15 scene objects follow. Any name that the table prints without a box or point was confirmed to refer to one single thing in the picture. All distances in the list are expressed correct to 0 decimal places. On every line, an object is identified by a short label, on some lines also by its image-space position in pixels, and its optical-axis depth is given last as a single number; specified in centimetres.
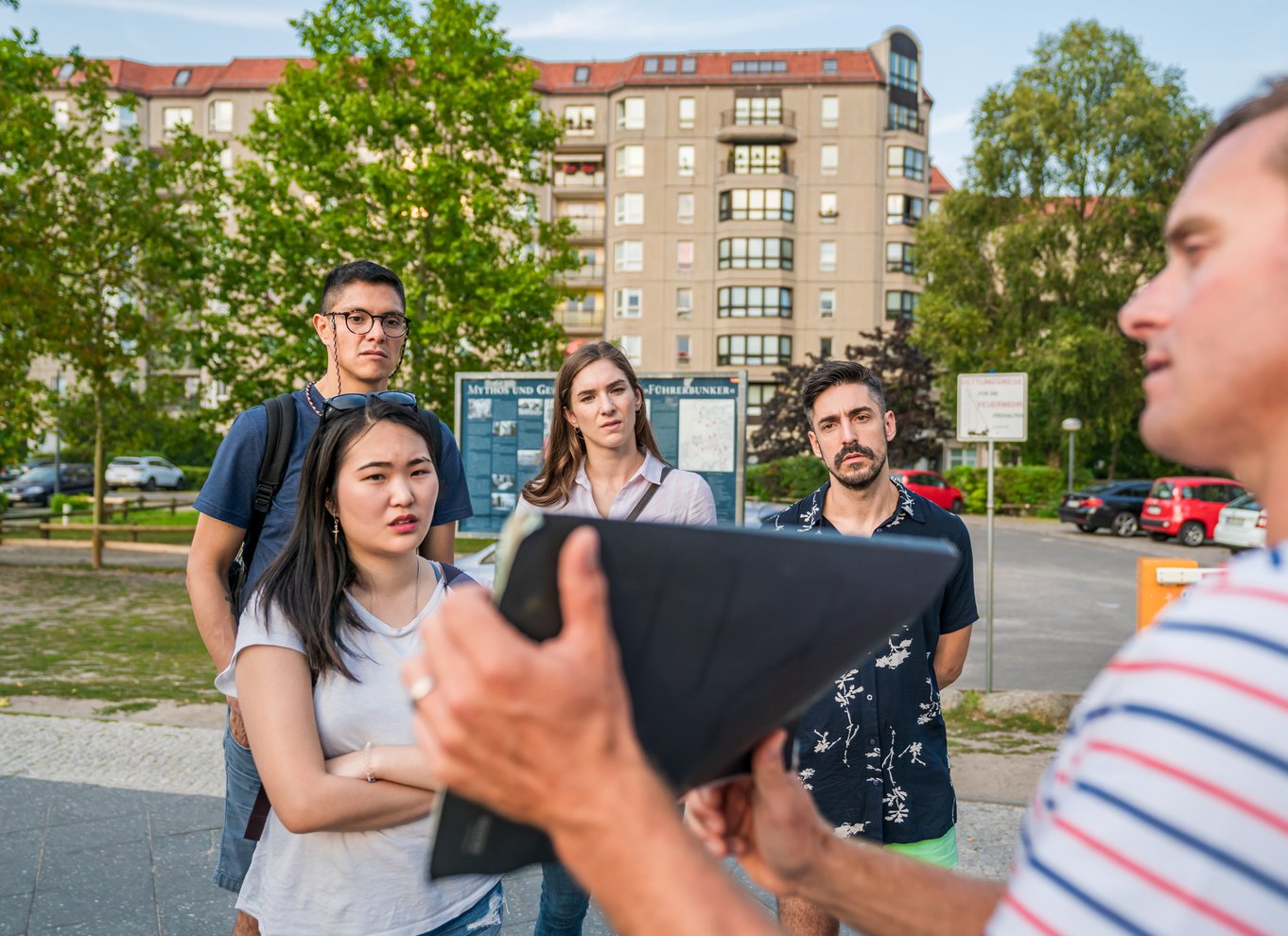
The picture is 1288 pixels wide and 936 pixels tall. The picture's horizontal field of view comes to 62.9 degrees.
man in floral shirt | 318
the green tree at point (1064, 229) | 3644
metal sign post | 994
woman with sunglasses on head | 213
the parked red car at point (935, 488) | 3391
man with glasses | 296
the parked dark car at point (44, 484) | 3759
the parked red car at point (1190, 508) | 2558
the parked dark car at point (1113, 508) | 2814
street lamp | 3382
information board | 959
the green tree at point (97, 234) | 1550
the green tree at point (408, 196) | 1831
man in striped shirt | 77
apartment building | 5869
